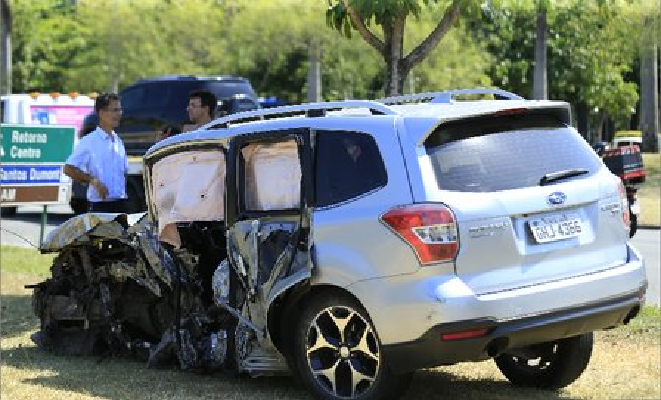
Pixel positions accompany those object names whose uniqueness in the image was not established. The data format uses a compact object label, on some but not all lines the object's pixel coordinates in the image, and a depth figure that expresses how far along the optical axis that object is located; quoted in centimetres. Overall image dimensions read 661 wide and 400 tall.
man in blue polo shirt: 1029
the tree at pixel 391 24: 1047
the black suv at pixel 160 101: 2355
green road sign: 1580
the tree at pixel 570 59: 4366
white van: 2417
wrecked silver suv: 627
